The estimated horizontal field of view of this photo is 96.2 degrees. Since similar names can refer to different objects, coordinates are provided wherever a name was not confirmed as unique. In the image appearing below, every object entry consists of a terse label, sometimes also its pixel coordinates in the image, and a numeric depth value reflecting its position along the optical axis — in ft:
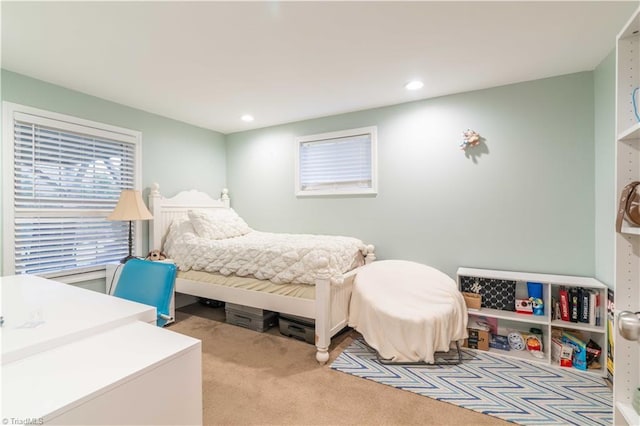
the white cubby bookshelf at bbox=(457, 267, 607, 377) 7.08
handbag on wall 3.54
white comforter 7.87
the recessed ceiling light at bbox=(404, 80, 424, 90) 8.62
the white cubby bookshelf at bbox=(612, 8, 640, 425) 3.71
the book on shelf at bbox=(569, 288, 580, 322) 7.34
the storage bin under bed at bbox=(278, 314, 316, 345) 8.57
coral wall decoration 9.03
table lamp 9.26
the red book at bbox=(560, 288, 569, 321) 7.42
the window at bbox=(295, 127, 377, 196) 11.00
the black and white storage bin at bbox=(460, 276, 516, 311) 8.28
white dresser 2.60
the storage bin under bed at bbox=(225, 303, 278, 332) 9.51
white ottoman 7.23
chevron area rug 5.60
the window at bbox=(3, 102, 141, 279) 7.94
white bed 7.36
